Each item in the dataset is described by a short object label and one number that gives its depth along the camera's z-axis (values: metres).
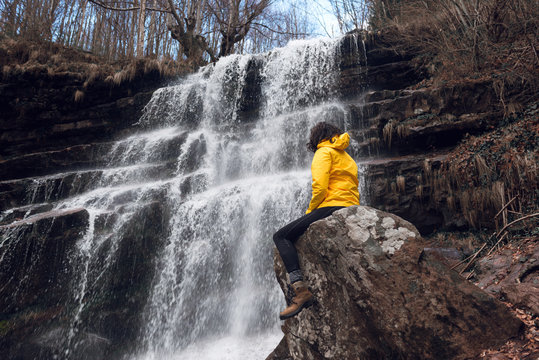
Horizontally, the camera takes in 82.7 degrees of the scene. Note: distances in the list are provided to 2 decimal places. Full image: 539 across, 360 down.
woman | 3.04
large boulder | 2.29
